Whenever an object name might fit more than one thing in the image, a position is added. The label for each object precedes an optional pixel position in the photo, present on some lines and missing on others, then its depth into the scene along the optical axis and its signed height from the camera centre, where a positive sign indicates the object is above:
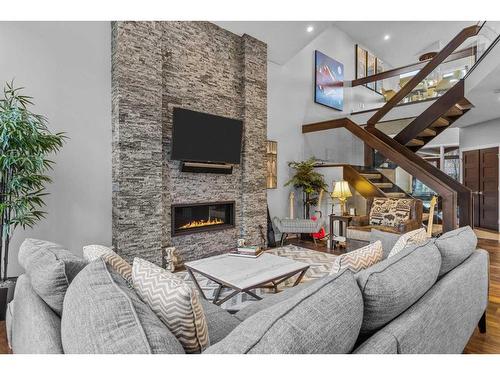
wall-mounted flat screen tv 3.88 +0.76
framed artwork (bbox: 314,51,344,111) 6.48 +2.67
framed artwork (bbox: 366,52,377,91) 8.40 +3.87
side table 4.53 -0.55
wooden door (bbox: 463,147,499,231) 6.09 +0.15
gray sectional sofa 0.75 -0.42
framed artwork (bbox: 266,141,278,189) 5.32 +0.45
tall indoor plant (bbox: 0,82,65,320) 2.27 +0.19
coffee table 2.13 -0.72
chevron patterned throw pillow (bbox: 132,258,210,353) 0.91 -0.42
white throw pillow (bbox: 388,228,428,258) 1.90 -0.37
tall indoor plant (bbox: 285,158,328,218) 5.43 +0.17
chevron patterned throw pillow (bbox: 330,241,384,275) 1.48 -0.40
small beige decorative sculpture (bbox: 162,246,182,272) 3.69 -0.99
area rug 2.63 -1.07
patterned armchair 3.86 -0.47
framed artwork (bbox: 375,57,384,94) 8.82 +3.99
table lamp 4.82 -0.08
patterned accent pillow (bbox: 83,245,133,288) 1.51 -0.41
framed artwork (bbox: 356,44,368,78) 7.98 +3.75
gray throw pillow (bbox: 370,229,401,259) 2.72 -0.53
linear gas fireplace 4.07 -0.48
